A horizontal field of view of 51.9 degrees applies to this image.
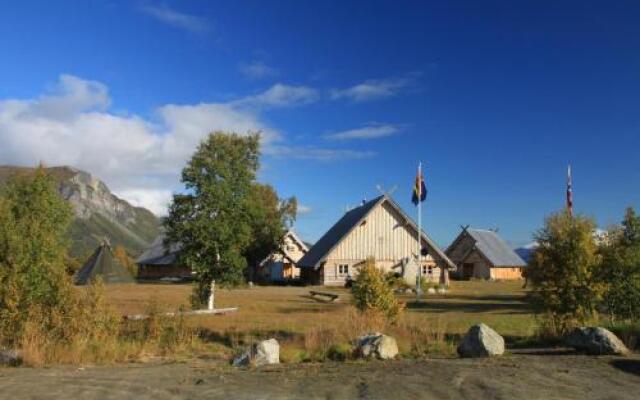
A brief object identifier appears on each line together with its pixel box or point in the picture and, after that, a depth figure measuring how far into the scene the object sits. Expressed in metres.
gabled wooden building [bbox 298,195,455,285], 56.22
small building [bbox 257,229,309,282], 69.37
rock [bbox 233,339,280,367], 14.80
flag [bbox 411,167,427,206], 40.84
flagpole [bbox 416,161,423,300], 40.84
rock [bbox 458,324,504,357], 15.18
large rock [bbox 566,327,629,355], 15.09
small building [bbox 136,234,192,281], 79.06
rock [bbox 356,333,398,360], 15.30
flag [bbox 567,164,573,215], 34.14
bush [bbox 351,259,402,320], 20.08
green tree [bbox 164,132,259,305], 29.03
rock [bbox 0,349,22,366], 14.98
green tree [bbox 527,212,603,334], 18.48
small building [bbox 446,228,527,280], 78.44
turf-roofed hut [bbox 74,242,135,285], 50.50
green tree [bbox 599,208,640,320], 19.44
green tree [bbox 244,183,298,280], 65.50
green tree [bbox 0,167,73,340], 16.75
